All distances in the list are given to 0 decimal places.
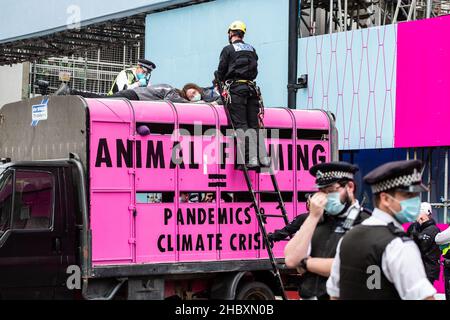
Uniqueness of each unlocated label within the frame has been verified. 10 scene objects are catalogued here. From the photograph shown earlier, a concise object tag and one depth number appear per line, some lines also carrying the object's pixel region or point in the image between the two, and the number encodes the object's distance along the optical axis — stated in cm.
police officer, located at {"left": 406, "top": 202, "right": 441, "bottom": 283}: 1216
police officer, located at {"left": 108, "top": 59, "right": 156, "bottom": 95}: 1245
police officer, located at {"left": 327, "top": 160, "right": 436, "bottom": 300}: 478
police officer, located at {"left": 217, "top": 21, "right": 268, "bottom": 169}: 1120
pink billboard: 1516
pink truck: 992
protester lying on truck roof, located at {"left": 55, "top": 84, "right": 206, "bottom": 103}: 1120
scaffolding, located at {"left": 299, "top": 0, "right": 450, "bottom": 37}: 1780
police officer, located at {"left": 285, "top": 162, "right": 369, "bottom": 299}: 603
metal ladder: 1098
